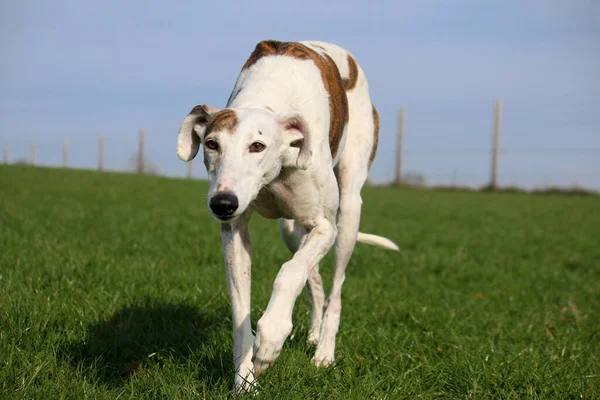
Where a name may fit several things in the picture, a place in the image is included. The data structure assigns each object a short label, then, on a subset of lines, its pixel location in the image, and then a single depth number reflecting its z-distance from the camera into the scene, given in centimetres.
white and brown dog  285
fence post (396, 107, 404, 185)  3156
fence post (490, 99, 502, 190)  2900
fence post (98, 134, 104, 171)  3722
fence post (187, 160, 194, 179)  3587
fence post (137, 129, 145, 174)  3562
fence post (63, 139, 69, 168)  3928
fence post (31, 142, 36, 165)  4102
